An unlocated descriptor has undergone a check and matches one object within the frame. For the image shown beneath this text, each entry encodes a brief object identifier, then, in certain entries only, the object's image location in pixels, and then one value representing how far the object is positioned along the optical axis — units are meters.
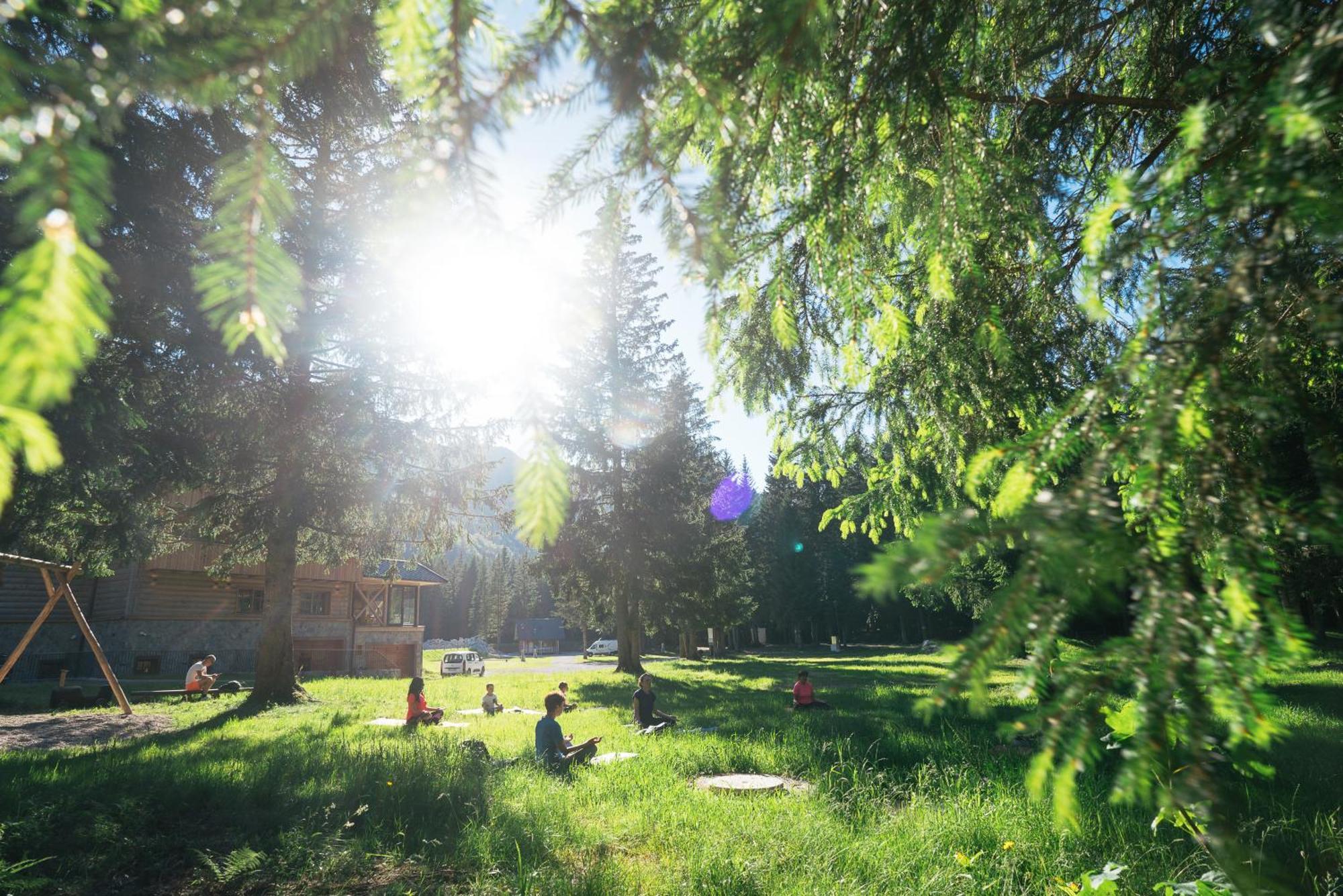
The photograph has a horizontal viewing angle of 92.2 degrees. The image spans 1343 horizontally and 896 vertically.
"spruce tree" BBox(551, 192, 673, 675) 24.34
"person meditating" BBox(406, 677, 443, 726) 10.36
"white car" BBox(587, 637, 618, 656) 63.27
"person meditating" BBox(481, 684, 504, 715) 13.40
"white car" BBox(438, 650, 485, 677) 34.81
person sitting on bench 15.31
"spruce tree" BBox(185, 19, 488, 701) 9.54
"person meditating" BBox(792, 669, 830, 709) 12.33
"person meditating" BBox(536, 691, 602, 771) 7.17
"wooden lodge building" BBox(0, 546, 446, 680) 21.00
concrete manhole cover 6.09
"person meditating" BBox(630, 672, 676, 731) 10.46
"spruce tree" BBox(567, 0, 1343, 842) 1.18
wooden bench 15.41
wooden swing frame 9.61
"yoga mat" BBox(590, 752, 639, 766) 7.41
